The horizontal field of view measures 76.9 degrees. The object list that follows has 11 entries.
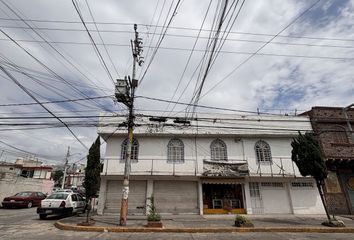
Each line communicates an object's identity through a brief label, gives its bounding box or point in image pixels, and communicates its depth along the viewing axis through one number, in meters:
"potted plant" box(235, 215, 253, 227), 11.67
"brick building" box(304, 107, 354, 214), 16.89
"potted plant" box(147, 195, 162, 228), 11.30
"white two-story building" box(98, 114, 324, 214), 16.95
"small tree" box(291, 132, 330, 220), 12.86
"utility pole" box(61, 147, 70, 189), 38.38
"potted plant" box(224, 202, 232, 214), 17.25
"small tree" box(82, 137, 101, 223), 12.39
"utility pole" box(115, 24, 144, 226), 12.43
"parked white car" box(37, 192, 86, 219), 13.84
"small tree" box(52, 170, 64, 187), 66.94
